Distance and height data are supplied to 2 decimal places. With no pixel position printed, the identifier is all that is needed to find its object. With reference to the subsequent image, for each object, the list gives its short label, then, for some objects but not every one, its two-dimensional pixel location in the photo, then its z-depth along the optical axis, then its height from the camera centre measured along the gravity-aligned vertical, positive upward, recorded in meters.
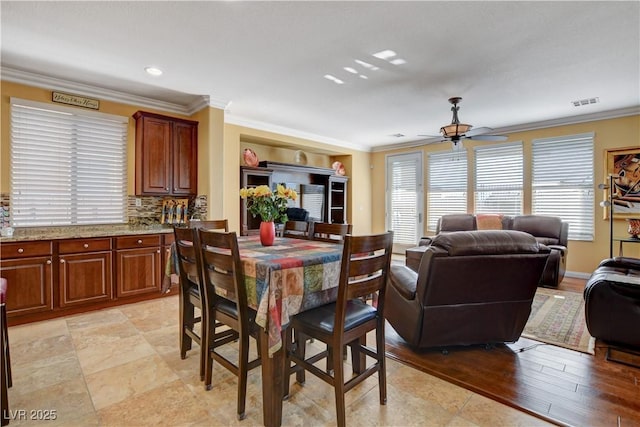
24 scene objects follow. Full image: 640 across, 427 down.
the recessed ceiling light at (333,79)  3.55 +1.55
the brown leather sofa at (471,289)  2.19 -0.57
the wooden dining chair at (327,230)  2.74 -0.15
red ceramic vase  2.39 -0.16
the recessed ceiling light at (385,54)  2.96 +1.52
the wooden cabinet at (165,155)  4.02 +0.78
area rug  2.71 -1.11
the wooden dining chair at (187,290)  2.13 -0.59
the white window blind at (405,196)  7.23 +0.41
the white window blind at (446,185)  6.53 +0.59
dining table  1.56 -0.44
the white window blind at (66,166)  3.43 +0.57
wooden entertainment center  5.32 +0.56
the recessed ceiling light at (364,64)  3.16 +1.53
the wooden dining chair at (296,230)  2.96 -0.16
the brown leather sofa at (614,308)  2.36 -0.74
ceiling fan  4.13 +1.09
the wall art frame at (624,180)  4.69 +0.50
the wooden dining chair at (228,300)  1.73 -0.54
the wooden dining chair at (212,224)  2.82 -0.11
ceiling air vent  4.30 +1.56
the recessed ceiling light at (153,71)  3.29 +1.53
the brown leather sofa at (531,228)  4.51 -0.28
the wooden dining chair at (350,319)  1.59 -0.60
